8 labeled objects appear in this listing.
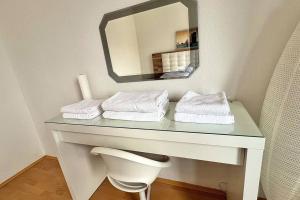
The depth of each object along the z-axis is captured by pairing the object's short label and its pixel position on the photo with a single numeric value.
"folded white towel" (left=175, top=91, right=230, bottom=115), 0.79
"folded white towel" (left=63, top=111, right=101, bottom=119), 1.12
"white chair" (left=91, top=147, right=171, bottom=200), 0.81
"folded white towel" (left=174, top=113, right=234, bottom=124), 0.80
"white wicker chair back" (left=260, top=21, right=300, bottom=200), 0.66
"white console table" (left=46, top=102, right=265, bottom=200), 0.71
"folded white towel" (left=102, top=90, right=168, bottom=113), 0.95
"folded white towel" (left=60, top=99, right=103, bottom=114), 1.13
